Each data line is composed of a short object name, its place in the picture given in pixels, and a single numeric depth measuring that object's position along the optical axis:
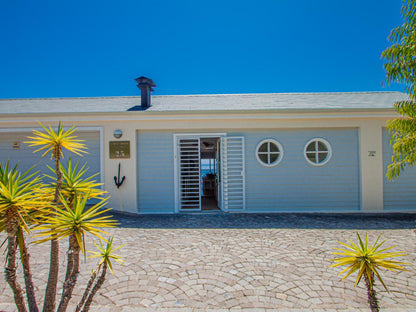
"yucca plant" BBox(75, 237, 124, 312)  1.71
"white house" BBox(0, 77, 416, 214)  7.35
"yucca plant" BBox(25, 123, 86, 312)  1.88
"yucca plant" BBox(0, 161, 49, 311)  1.55
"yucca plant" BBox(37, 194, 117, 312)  1.60
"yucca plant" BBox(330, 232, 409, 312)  1.58
